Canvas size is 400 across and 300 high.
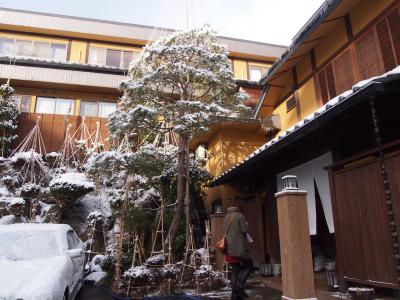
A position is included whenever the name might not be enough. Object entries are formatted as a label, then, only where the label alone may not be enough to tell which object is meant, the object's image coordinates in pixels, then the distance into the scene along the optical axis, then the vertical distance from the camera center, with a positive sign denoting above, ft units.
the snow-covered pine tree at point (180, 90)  30.55 +14.33
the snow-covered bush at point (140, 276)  25.25 -1.53
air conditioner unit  43.16 +14.68
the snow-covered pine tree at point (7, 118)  51.49 +19.02
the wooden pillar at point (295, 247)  16.55 +0.16
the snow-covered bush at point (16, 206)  38.97 +5.03
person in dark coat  21.21 -0.15
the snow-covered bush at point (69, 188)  39.96 +7.05
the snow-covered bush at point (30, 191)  42.45 +7.22
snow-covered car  13.91 -0.36
